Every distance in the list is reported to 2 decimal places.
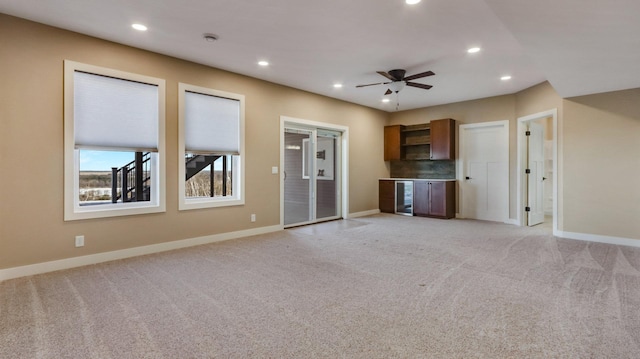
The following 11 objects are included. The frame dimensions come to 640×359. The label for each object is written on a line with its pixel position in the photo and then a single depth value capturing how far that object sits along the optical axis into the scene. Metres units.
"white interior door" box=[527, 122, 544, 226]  6.36
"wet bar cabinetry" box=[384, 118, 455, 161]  7.23
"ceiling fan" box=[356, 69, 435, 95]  4.71
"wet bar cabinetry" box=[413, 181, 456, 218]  7.09
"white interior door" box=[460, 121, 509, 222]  6.71
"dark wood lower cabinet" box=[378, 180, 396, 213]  7.93
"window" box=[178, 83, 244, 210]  4.59
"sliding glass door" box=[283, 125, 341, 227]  6.43
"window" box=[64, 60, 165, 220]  3.63
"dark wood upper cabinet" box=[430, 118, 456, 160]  7.19
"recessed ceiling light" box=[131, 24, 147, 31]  3.48
